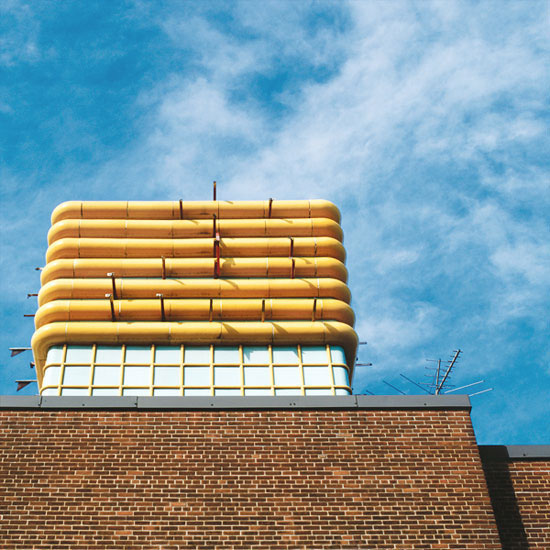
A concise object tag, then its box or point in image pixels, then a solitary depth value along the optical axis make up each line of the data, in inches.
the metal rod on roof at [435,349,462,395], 1050.1
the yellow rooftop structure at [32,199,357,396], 909.2
